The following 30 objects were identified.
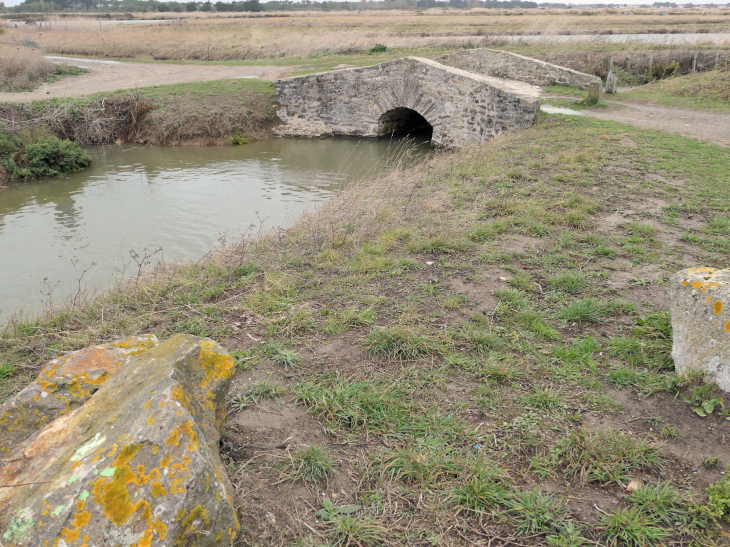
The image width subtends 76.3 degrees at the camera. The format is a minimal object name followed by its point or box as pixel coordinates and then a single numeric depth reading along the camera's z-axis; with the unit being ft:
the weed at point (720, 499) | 7.42
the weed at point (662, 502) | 7.65
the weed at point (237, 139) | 56.49
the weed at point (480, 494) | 8.09
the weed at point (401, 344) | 12.50
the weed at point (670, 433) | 9.29
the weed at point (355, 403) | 10.19
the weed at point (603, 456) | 8.61
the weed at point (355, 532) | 7.51
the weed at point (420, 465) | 8.70
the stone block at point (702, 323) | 9.87
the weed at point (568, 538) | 7.33
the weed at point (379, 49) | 83.71
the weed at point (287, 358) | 12.39
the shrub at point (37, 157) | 44.29
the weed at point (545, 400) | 10.41
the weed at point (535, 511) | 7.70
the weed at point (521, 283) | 15.71
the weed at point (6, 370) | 12.91
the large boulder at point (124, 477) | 5.85
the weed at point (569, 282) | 15.52
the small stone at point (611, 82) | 54.03
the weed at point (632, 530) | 7.30
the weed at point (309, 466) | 8.71
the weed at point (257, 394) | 10.79
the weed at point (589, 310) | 13.76
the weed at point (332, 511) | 7.94
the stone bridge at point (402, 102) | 44.57
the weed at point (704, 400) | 9.64
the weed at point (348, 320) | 13.94
